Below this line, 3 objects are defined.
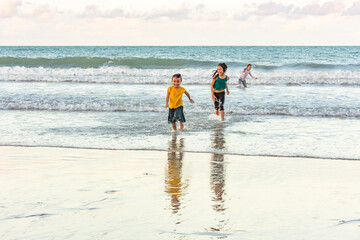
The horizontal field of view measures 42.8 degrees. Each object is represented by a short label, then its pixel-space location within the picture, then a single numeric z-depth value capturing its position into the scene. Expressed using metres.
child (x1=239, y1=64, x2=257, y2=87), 21.77
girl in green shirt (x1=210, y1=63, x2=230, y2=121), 12.03
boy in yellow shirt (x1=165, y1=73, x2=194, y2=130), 10.30
